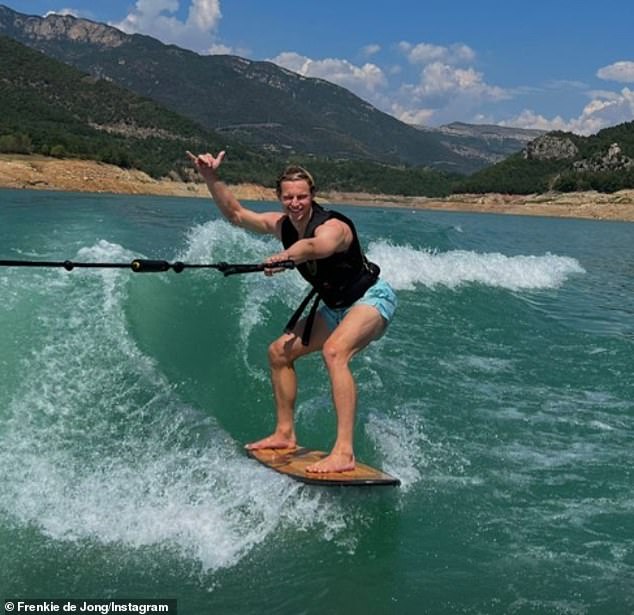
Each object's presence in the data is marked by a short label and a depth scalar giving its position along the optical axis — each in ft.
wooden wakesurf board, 15.94
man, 16.43
